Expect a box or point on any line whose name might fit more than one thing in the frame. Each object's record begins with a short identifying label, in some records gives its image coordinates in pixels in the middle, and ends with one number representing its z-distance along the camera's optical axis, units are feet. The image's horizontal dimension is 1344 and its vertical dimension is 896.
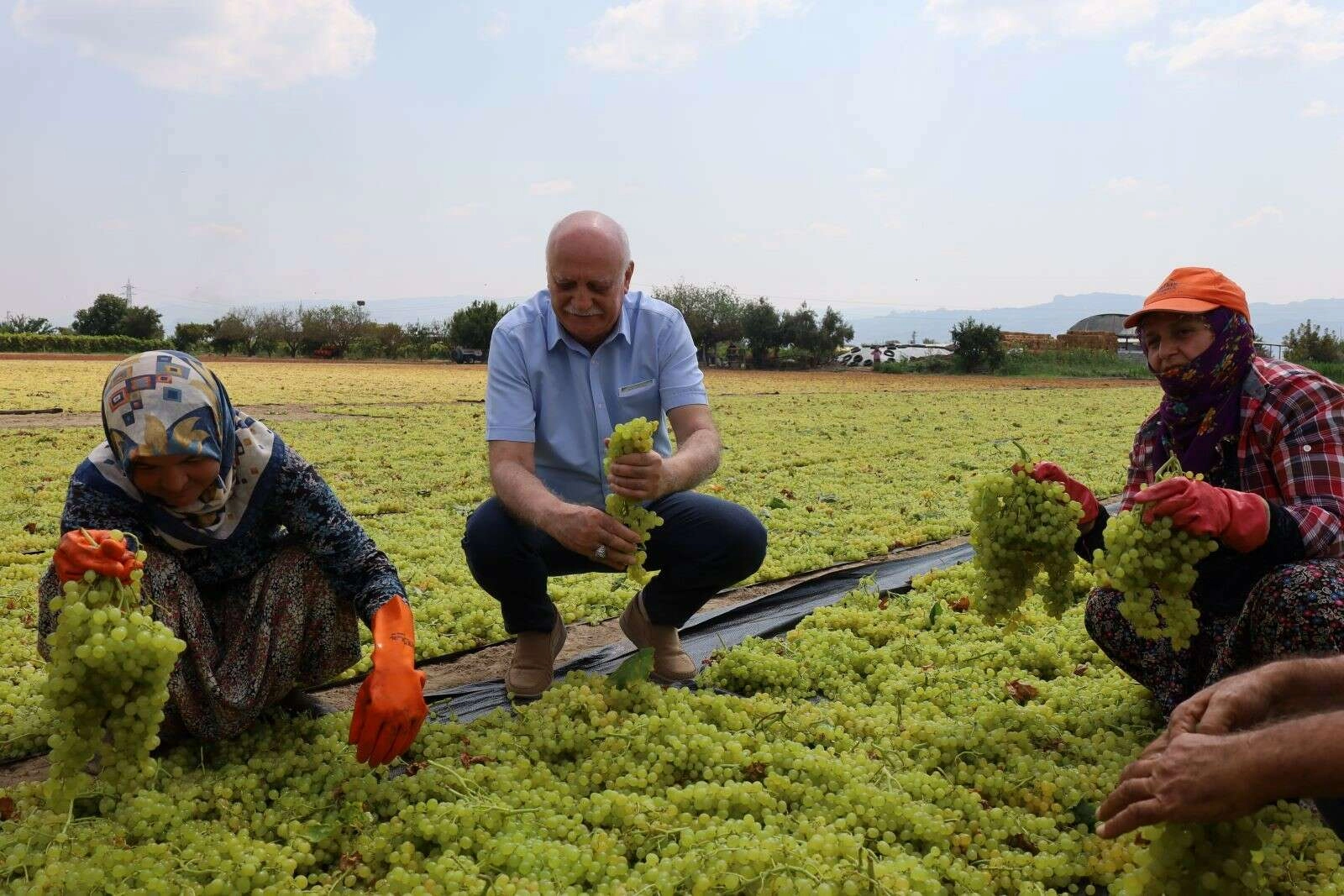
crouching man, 12.15
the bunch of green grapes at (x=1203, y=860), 6.38
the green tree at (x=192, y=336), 175.57
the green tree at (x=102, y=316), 221.05
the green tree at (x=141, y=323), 216.74
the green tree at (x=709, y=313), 185.37
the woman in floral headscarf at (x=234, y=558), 9.42
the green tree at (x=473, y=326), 177.47
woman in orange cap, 8.89
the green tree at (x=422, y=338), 174.09
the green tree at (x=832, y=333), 167.63
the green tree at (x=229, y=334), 176.76
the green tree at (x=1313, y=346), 136.26
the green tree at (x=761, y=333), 165.37
